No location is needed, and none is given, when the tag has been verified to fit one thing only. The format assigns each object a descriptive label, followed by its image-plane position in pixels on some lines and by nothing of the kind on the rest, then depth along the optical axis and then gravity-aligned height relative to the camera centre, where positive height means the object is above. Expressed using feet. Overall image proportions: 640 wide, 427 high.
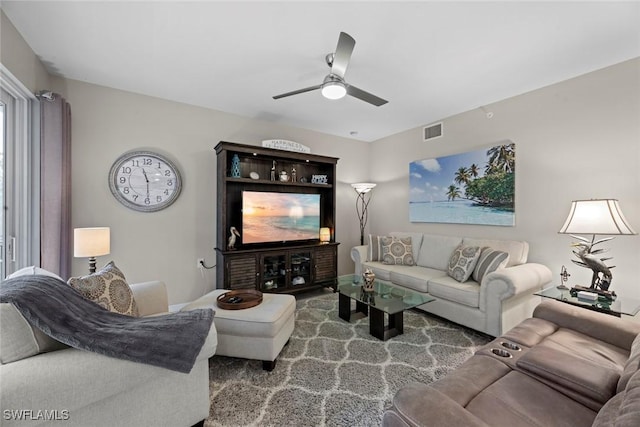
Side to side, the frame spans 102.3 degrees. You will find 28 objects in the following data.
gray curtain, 7.34 +1.00
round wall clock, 9.40 +1.26
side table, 6.14 -2.29
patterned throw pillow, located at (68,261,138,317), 5.01 -1.55
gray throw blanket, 3.61 -1.84
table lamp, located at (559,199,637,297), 6.48 -0.33
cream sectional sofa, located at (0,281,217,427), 3.14 -2.34
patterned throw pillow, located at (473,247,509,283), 8.43 -1.63
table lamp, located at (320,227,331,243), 13.21 -1.10
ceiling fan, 5.68 +3.49
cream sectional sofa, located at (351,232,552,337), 7.64 -2.46
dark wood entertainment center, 10.44 -0.40
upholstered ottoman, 6.17 -2.90
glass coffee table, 7.74 -2.73
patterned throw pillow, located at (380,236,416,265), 11.84 -1.76
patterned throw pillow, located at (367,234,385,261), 12.44 -1.72
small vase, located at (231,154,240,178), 10.82 +1.97
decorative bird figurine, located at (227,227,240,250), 10.66 -1.01
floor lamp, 15.57 +0.40
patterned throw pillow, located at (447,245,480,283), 9.09 -1.78
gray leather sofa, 2.67 -2.41
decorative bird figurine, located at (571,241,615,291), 6.71 -1.39
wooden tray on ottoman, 6.64 -2.33
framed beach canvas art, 10.03 +1.13
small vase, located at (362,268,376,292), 8.89 -2.33
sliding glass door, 6.55 +1.02
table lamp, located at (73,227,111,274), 7.23 -0.81
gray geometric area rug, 5.02 -3.88
